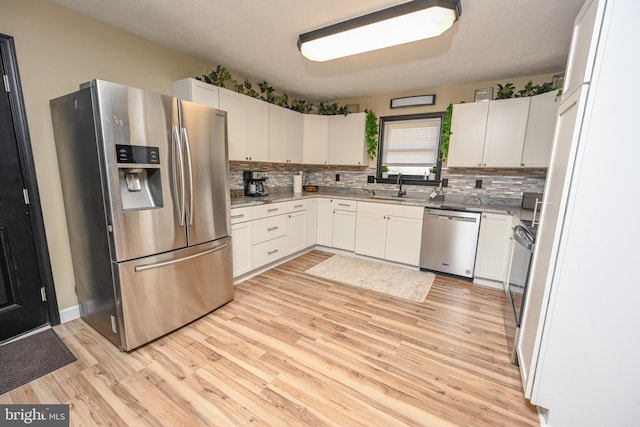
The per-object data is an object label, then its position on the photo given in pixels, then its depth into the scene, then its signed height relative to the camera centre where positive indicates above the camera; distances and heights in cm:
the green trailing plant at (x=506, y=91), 308 +99
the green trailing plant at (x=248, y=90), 321 +100
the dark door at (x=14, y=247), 183 -61
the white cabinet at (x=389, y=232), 343 -80
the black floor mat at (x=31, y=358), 162 -130
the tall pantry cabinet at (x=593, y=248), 108 -32
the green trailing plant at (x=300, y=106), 429 +109
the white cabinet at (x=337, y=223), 391 -78
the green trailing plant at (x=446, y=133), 344 +55
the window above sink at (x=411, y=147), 383 +40
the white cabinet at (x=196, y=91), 258 +79
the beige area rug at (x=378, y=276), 294 -129
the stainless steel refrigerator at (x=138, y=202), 168 -25
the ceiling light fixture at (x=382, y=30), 174 +107
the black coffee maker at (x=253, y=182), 357 -16
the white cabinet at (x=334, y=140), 410 +51
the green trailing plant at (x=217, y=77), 279 +99
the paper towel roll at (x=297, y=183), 437 -20
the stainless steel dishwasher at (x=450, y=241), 308 -80
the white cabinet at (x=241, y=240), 280 -78
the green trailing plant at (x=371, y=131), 406 +65
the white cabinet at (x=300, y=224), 365 -78
